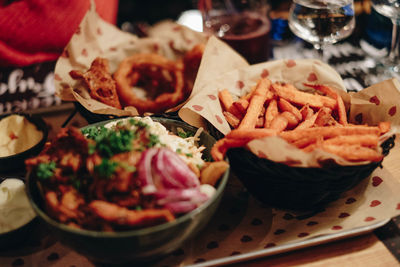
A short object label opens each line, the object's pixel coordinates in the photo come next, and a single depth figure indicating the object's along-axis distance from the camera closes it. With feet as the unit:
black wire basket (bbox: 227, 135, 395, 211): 2.63
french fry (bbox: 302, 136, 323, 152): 2.66
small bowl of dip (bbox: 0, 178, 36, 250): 2.68
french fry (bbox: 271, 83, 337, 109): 2.93
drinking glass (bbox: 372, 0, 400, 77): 3.34
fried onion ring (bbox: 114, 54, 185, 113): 3.17
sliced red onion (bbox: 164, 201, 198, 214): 2.53
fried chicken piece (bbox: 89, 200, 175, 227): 2.49
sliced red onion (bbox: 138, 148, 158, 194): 2.53
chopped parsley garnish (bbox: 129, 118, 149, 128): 2.73
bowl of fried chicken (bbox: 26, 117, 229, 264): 2.50
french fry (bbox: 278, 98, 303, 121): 2.86
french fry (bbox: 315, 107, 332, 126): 2.84
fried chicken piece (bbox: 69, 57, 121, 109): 3.11
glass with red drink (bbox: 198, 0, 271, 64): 3.46
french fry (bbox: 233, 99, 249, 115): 2.92
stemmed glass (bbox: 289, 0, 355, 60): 3.15
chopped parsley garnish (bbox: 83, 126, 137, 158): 2.59
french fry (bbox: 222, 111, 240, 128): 2.91
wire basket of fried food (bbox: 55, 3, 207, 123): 3.12
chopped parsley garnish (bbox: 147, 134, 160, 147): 2.66
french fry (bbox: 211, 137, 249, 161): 2.69
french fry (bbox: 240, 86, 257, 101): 2.99
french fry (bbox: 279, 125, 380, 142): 2.73
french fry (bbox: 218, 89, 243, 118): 2.95
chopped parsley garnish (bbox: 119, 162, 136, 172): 2.54
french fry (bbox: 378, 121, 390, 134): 2.76
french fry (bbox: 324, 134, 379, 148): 2.69
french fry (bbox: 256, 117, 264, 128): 2.88
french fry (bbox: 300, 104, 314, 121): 2.88
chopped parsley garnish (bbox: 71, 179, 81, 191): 2.58
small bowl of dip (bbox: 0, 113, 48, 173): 2.93
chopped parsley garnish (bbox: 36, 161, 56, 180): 2.58
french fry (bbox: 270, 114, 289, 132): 2.80
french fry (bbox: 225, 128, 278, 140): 2.70
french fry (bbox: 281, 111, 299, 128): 2.84
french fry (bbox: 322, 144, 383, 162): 2.64
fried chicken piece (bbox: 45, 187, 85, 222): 2.53
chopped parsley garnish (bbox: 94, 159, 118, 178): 2.53
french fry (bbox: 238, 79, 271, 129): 2.83
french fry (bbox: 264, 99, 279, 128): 2.86
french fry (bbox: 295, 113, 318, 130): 2.81
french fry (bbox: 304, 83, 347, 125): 2.88
